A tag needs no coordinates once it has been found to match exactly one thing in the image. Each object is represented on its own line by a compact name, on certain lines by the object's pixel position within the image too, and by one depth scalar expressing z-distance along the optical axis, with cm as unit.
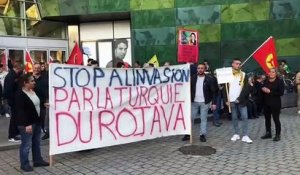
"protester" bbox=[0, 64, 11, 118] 1355
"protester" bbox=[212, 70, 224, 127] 1206
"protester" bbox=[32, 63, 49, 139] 884
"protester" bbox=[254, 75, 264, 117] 1369
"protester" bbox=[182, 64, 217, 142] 962
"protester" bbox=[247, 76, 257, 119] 1329
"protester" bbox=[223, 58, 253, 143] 956
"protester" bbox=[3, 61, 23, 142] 964
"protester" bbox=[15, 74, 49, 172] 705
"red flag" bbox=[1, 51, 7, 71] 1858
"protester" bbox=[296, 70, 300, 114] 1493
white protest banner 753
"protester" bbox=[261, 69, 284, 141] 970
